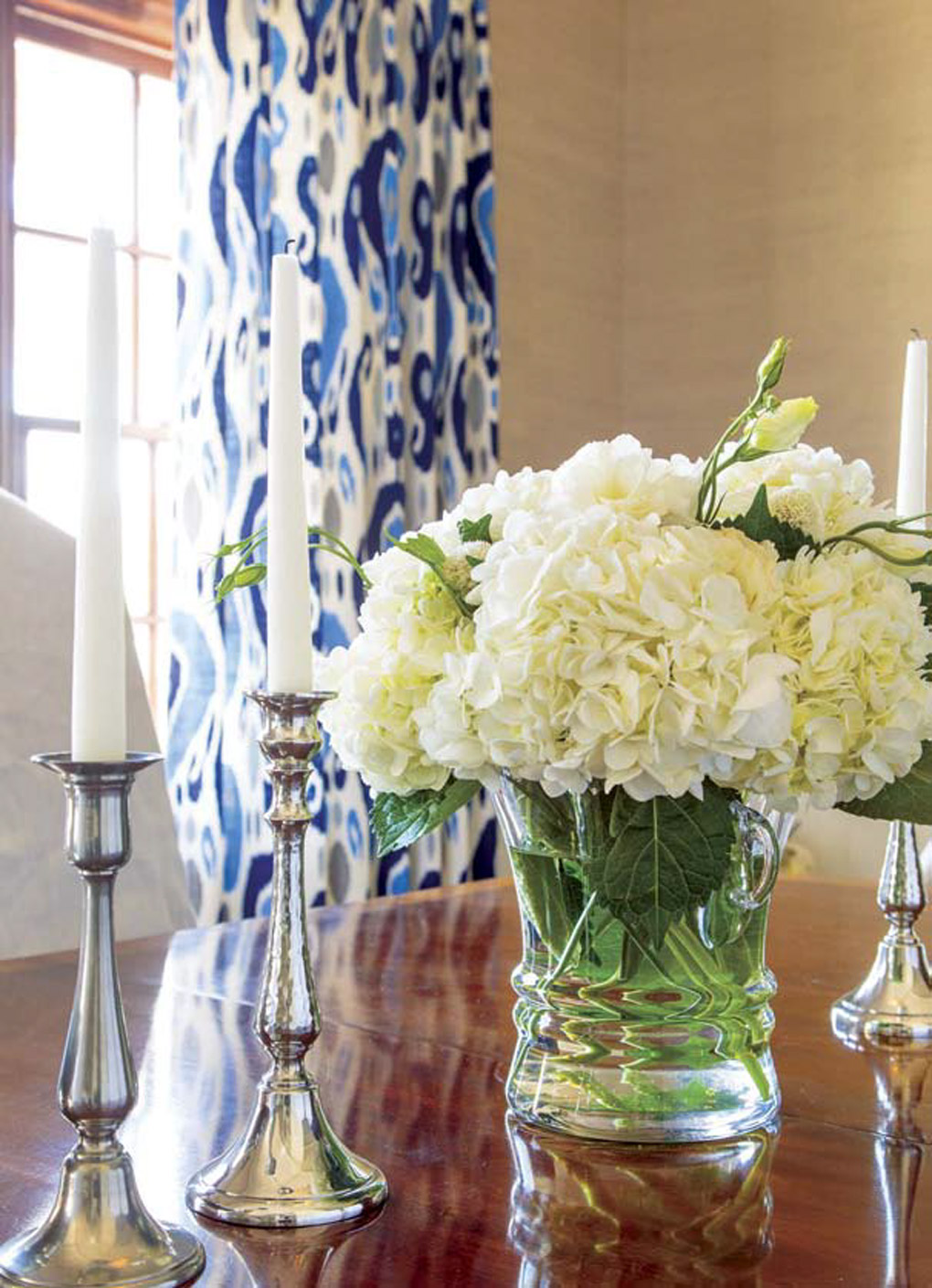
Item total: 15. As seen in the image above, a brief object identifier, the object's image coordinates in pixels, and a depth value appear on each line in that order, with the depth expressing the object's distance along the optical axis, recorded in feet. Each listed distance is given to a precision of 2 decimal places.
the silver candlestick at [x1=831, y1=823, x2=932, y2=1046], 3.58
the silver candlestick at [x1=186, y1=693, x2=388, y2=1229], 2.24
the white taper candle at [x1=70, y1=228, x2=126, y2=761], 1.97
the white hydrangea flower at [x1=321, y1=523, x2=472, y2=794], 2.75
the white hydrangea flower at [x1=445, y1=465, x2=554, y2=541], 2.76
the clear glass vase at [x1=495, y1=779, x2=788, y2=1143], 2.72
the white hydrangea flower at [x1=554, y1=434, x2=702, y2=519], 2.68
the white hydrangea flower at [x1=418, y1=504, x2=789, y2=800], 2.47
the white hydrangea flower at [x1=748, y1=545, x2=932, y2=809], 2.59
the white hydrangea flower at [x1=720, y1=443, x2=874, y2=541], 2.76
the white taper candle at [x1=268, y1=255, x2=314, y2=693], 2.20
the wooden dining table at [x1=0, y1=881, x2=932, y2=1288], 2.25
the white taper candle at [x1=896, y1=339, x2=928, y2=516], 3.63
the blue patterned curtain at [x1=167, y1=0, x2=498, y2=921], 10.54
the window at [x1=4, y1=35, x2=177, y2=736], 10.93
